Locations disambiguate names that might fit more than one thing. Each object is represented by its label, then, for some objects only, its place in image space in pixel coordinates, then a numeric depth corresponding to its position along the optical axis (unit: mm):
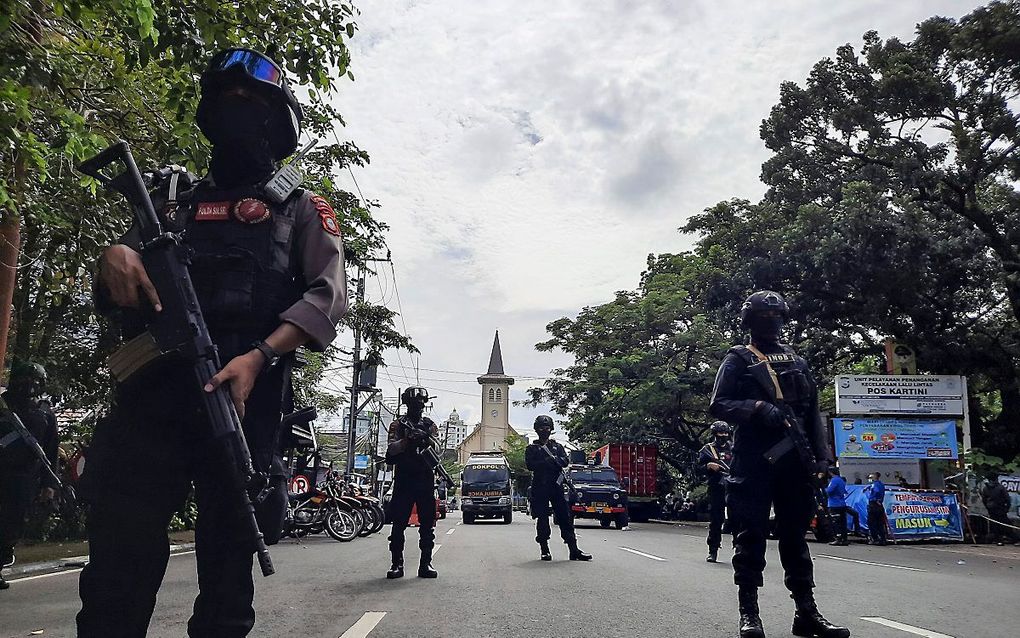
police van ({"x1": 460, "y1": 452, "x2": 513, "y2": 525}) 29906
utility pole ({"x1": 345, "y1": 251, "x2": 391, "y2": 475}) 30641
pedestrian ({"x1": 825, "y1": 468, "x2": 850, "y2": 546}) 18516
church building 121438
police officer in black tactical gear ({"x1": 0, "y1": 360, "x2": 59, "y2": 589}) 7375
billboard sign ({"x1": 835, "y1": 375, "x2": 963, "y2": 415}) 21000
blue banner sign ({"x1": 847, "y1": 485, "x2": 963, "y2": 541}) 18406
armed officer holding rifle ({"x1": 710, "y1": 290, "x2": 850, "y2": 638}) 4766
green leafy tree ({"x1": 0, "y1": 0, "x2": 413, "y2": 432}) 5492
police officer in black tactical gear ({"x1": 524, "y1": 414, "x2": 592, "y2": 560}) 10539
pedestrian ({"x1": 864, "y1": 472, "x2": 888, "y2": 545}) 18156
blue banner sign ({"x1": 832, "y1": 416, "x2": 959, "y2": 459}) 20469
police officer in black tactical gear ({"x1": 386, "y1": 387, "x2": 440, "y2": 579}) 8281
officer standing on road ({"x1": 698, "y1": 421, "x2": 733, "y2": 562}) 10828
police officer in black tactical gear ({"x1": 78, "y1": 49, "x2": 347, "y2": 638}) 2289
